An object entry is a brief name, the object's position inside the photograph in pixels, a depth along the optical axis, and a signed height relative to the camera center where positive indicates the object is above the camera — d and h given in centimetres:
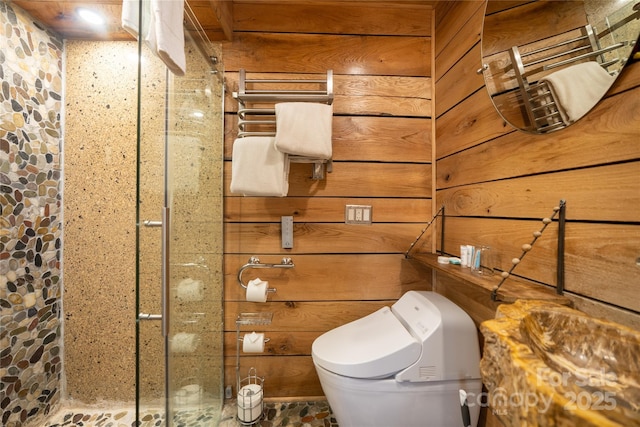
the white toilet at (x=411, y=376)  101 -65
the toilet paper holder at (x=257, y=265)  144 -29
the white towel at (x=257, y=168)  129 +23
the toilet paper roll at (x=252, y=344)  132 -68
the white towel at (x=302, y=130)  125 +42
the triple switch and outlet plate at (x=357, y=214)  148 +0
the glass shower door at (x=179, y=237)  78 -9
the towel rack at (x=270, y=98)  136 +63
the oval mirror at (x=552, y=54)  67 +51
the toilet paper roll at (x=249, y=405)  129 -98
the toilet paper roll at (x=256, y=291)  133 -41
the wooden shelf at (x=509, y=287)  79 -25
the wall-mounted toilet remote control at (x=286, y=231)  146 -10
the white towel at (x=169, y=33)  78 +58
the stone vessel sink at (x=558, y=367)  38 -29
